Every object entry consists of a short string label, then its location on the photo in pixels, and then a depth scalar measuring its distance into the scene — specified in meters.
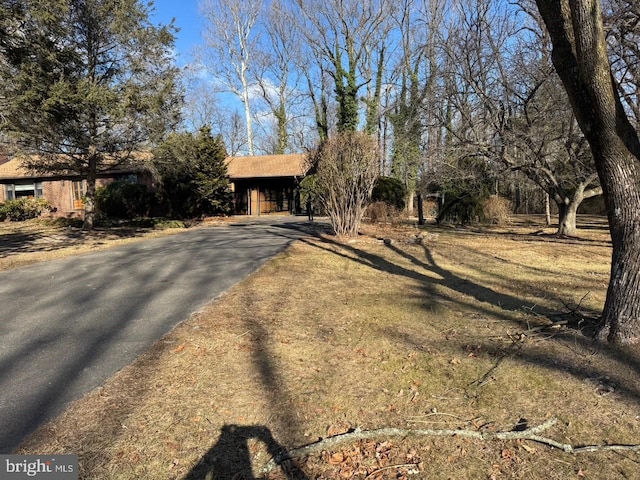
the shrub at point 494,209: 19.02
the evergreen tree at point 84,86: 11.36
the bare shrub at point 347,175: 11.66
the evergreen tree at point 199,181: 22.64
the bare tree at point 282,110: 38.56
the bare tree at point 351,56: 29.66
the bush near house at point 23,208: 23.92
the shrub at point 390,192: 20.27
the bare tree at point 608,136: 3.62
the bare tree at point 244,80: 37.25
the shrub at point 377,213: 17.38
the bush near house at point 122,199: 22.55
